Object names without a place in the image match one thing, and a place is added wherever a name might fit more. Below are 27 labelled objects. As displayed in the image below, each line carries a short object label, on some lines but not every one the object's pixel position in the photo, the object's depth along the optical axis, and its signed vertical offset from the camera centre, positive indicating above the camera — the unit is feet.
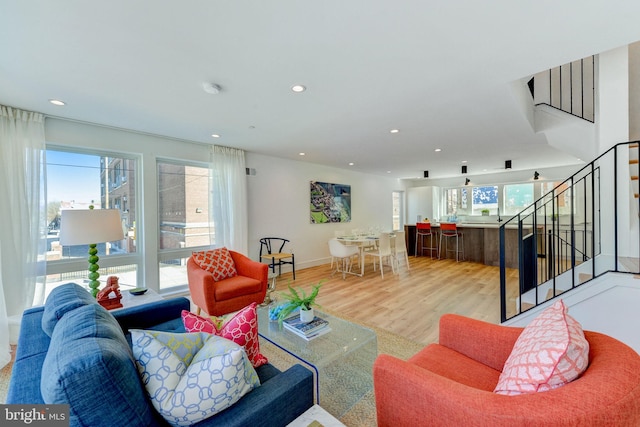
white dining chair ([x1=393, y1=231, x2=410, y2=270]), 17.60 -2.23
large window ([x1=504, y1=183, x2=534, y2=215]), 24.97 +1.28
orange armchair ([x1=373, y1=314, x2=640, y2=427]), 2.53 -2.26
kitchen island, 18.40 -2.59
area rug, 5.35 -4.21
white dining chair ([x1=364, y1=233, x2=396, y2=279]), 16.34 -2.20
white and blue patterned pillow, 2.91 -1.94
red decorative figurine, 6.93 -2.20
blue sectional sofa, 2.41 -1.77
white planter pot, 6.70 -2.69
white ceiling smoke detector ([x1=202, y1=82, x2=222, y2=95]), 7.35 +3.67
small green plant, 6.66 -2.38
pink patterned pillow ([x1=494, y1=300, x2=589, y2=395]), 2.98 -1.82
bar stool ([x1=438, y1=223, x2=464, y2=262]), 20.84 -1.84
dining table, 17.33 -1.95
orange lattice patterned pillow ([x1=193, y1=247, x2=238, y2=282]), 10.40 -2.03
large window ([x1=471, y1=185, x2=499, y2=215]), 26.81 +1.12
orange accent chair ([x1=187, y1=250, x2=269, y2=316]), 9.21 -2.80
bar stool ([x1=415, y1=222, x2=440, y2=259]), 22.51 -2.08
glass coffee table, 5.67 -3.17
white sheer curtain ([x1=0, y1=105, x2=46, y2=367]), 8.77 +0.29
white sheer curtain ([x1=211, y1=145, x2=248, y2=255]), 13.91 +0.89
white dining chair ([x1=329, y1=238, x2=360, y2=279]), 16.38 -2.48
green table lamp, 6.51 -0.36
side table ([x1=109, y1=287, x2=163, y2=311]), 7.41 -2.53
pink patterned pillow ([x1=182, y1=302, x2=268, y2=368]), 4.39 -2.00
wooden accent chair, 15.42 -2.50
